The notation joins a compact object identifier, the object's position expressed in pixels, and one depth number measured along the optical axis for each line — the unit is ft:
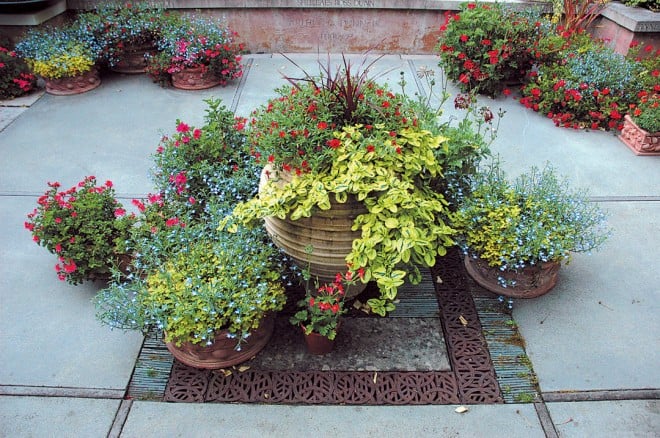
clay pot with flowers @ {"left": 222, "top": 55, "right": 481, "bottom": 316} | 8.21
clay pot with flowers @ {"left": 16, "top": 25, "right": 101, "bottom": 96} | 16.87
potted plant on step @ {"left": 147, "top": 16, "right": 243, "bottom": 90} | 17.52
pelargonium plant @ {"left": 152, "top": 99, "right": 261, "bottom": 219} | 10.67
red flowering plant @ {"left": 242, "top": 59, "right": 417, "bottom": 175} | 8.63
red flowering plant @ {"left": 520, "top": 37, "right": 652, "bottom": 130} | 15.60
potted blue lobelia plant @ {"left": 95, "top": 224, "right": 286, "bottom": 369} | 8.00
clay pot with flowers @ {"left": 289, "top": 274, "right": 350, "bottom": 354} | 8.18
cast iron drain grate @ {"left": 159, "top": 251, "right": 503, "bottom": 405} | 8.26
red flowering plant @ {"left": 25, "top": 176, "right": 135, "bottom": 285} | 9.64
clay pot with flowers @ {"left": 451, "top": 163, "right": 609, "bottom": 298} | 9.34
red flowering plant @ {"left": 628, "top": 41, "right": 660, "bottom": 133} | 14.39
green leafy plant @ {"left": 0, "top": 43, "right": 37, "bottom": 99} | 16.92
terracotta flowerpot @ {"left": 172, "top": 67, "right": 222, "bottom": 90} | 17.80
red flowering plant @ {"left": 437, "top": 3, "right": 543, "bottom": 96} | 16.87
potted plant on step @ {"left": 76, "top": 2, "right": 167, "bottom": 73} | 18.17
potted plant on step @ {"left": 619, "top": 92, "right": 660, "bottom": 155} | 14.37
